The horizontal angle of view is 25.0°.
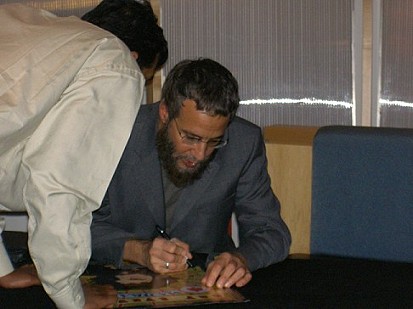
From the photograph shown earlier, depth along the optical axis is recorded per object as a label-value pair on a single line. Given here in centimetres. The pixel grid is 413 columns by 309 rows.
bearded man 268
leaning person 181
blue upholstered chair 280
